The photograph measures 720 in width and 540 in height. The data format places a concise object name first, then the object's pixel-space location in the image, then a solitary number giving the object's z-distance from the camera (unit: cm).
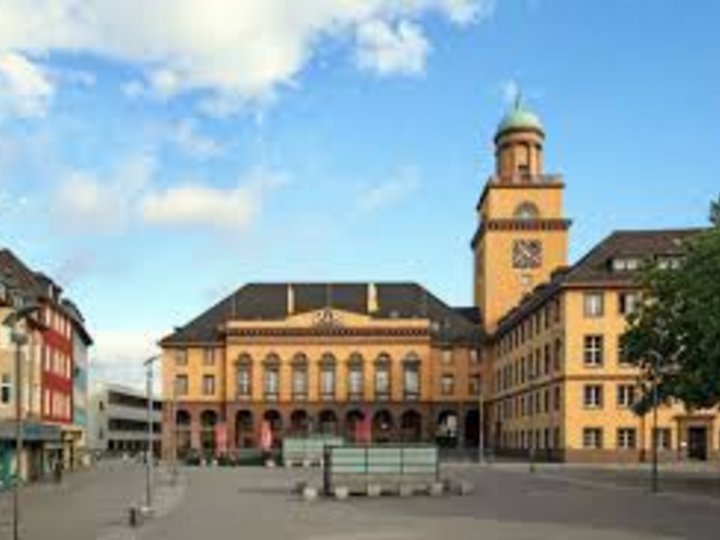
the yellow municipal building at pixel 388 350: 15375
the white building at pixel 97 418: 18612
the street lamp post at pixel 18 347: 2964
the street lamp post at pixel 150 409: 5101
